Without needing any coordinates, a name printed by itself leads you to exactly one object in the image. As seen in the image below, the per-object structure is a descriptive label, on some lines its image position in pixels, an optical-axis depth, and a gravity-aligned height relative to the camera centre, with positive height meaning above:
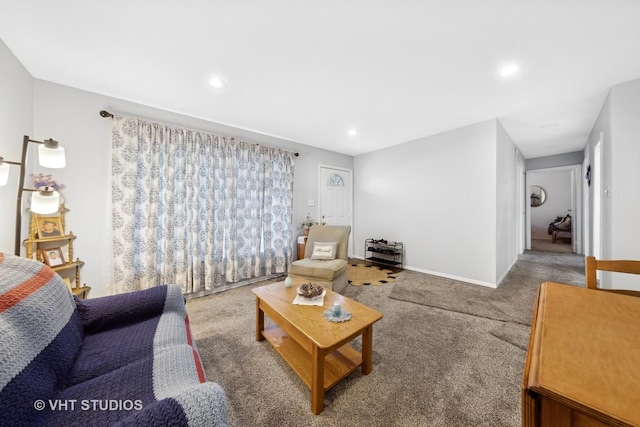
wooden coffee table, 1.26 -0.79
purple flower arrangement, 2.05 +0.31
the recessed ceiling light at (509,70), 1.93 +1.31
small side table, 3.86 -0.55
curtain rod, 2.34 +1.07
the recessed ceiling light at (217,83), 2.13 +1.31
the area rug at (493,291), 2.43 -1.04
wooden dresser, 0.44 -0.37
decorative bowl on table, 1.79 -0.63
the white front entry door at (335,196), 4.51 +0.40
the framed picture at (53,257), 1.98 -0.40
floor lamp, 1.72 +0.18
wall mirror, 7.62 +0.67
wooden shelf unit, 1.95 -0.33
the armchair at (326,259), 2.75 -0.65
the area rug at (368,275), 3.33 -1.01
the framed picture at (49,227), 2.03 -0.13
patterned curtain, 2.46 +0.08
